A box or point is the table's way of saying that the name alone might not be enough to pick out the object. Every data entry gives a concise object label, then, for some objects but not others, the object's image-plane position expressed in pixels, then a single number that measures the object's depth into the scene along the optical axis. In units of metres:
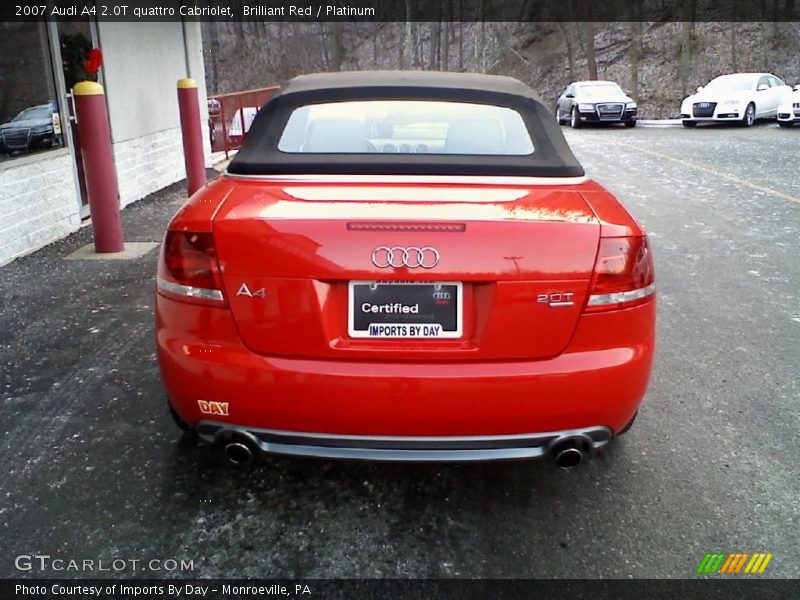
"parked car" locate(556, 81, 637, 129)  24.16
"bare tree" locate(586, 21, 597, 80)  36.58
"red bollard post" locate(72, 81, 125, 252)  6.75
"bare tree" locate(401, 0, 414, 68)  39.65
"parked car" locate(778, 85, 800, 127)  21.67
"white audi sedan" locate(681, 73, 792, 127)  22.75
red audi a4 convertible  2.47
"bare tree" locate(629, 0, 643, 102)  35.31
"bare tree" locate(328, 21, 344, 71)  46.47
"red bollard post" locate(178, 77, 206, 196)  9.95
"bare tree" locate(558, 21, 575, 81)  42.67
